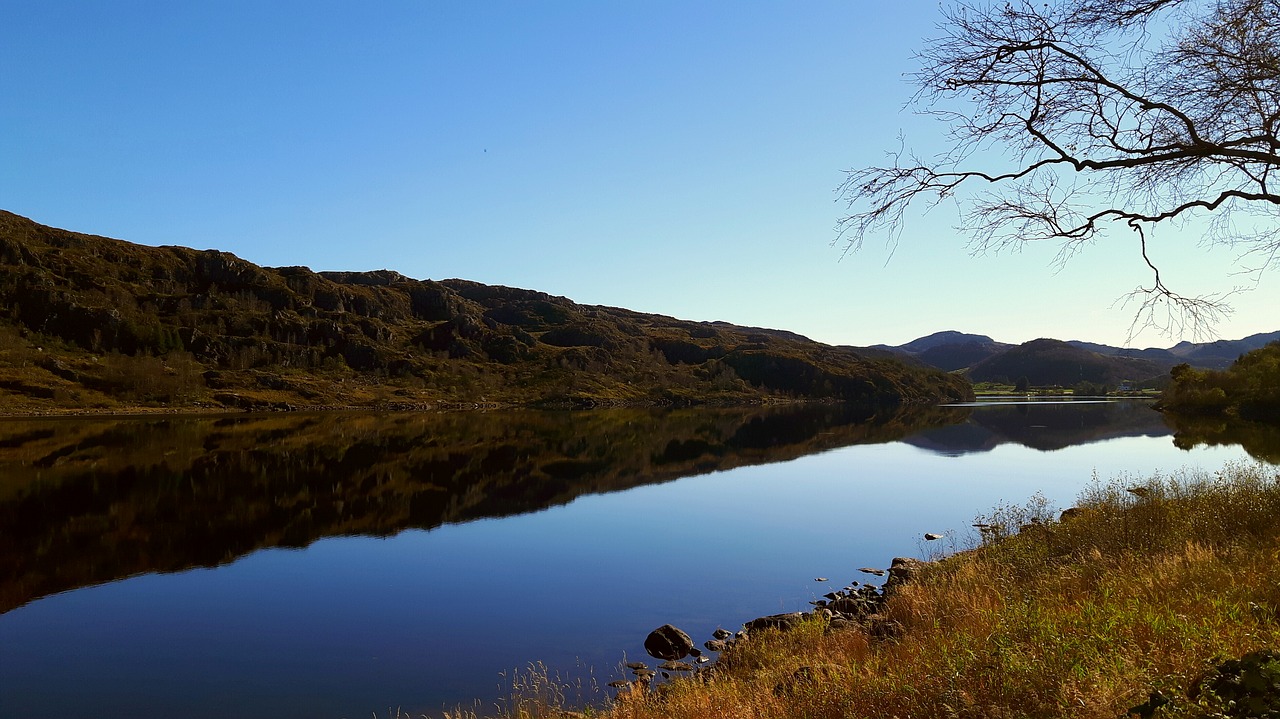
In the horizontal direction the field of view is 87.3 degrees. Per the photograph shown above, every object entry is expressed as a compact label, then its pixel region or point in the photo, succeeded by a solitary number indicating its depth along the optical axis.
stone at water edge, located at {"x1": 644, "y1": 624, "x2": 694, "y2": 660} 15.82
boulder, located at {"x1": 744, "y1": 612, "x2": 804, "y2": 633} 16.00
